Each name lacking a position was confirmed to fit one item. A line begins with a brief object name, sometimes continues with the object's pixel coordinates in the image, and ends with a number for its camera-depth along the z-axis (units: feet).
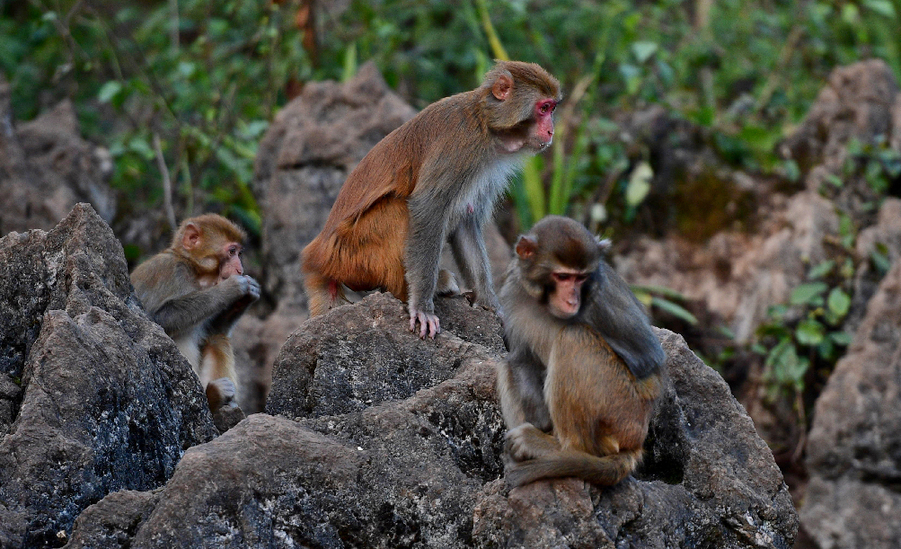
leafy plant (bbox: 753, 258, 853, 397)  53.42
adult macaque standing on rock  34.68
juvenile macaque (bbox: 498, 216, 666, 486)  24.27
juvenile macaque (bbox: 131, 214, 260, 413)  37.14
